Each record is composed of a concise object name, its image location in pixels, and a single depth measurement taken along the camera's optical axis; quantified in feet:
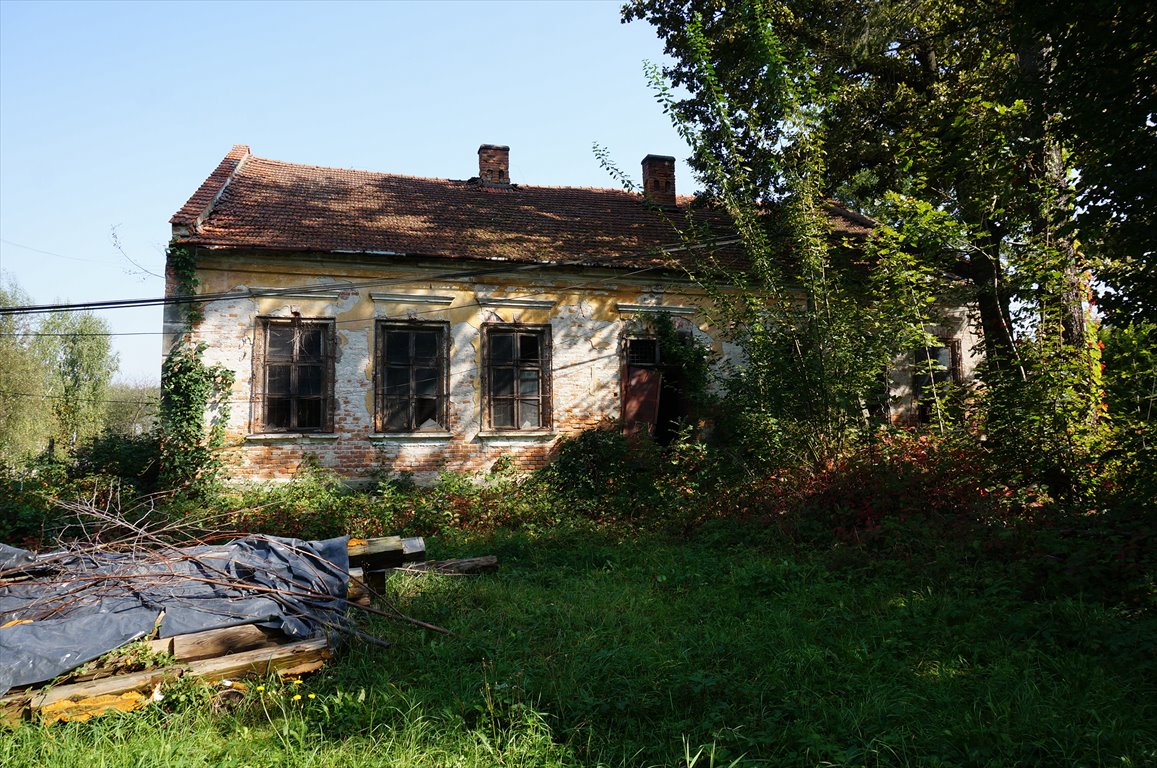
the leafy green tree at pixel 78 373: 84.43
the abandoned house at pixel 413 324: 36.32
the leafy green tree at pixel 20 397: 78.64
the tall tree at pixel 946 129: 23.47
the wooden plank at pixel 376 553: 19.20
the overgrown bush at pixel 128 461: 34.73
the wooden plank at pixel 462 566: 23.10
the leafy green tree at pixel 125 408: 112.27
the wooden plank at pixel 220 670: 12.55
